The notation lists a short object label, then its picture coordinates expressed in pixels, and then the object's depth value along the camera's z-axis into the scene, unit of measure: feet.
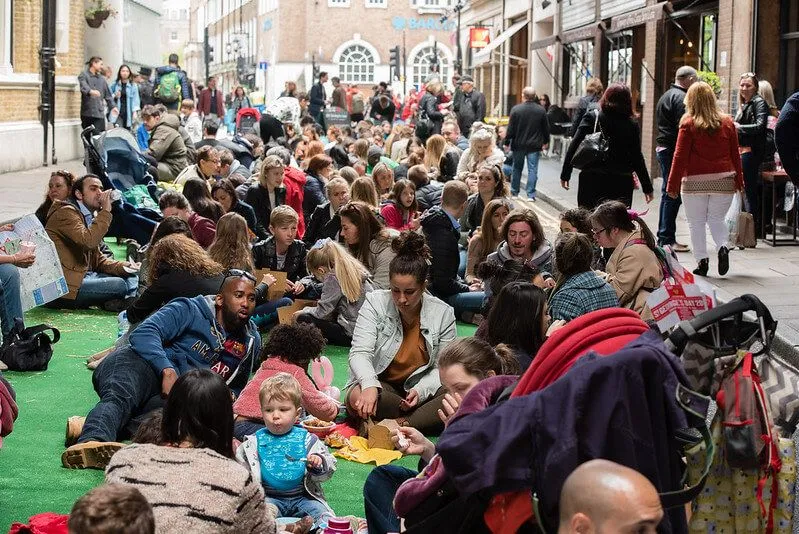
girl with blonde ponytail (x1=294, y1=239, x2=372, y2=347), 32.27
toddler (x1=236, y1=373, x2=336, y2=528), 19.43
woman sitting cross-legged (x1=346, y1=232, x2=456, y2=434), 25.22
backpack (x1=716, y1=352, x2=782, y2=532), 13.79
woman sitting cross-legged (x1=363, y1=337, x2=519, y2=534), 16.83
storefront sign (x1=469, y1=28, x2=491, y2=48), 148.46
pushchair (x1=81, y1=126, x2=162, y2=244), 50.16
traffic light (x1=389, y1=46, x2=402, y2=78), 196.03
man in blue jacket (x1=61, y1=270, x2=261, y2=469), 23.66
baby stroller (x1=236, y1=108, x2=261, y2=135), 88.43
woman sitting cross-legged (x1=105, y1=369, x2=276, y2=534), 13.16
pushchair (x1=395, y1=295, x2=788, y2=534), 11.70
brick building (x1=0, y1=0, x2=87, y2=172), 78.23
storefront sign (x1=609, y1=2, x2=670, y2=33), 73.77
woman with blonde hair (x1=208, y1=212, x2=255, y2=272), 32.14
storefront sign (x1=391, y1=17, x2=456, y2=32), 259.39
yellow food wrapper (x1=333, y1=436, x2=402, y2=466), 23.82
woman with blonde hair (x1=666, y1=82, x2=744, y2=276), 41.19
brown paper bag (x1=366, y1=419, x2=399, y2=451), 24.45
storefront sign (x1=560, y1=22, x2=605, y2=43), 94.13
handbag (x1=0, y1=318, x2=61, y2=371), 29.94
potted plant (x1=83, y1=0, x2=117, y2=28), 102.32
